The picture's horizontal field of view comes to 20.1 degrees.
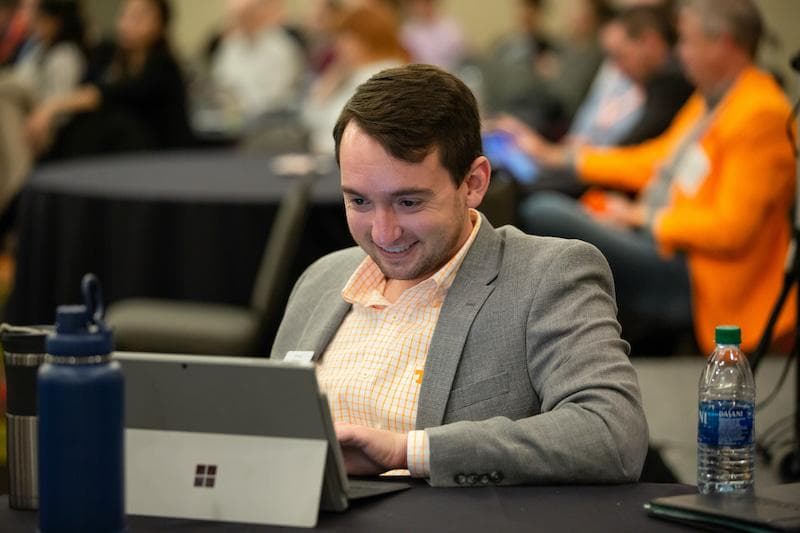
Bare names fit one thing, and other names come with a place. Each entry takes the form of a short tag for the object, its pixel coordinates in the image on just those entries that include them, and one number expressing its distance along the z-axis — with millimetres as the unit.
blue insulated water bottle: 2321
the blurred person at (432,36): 19621
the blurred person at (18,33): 15936
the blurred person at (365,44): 10435
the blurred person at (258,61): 16149
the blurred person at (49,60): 13967
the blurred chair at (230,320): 6877
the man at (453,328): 2893
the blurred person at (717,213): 7117
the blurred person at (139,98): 12391
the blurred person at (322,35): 17186
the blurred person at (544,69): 15421
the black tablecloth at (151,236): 8015
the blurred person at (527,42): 17838
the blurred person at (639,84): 9558
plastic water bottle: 2908
